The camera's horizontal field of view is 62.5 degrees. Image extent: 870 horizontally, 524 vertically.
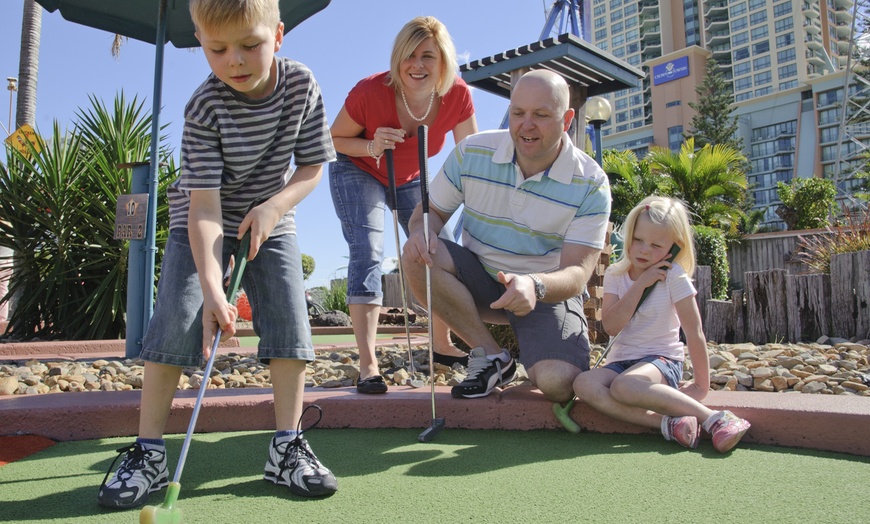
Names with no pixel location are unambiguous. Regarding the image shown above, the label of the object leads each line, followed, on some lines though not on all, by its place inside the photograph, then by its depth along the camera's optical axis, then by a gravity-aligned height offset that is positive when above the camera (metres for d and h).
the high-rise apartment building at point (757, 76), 63.62 +24.74
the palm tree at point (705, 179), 18.55 +3.55
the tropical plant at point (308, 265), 20.52 +1.55
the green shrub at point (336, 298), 11.48 +0.33
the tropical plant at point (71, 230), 6.13 +0.80
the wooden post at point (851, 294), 5.41 +0.15
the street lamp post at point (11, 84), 22.23 +7.49
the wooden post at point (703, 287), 6.20 +0.24
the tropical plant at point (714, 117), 42.41 +11.89
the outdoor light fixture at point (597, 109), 8.43 +2.44
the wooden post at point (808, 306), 5.59 +0.06
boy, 1.81 +0.27
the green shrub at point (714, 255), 11.02 +0.95
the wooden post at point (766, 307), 5.68 +0.06
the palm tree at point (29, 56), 10.45 +3.92
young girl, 2.31 -0.07
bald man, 2.63 +0.31
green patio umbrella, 4.57 +1.98
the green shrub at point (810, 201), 24.91 +3.99
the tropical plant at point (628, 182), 18.67 +3.54
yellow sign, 6.79 +1.74
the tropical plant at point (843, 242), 6.43 +0.69
